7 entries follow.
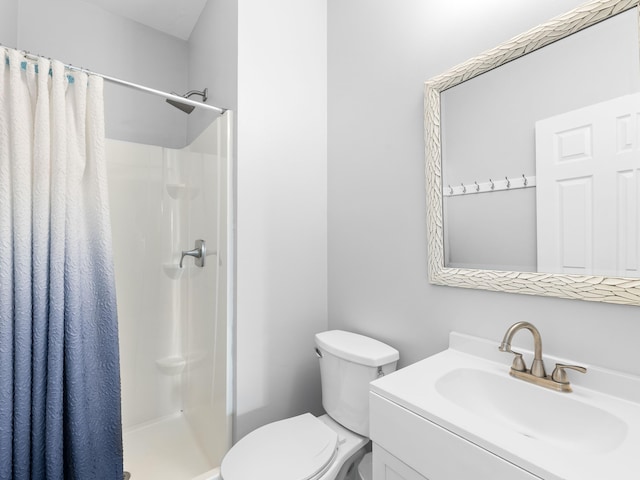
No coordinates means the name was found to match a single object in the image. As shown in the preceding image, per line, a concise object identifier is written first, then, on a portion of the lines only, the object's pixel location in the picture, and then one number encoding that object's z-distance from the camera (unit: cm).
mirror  75
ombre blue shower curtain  95
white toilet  102
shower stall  150
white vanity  56
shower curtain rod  108
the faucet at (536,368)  79
